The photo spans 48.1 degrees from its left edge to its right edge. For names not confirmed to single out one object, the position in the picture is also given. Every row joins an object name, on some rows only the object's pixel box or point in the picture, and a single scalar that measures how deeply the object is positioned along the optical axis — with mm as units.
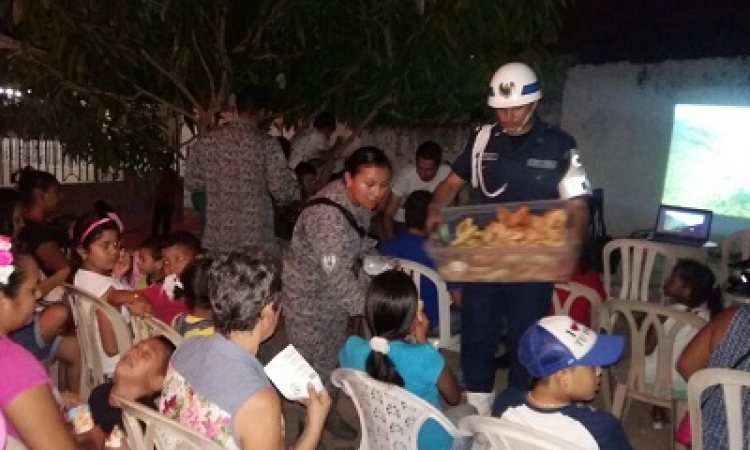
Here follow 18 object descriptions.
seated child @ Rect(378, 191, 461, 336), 4137
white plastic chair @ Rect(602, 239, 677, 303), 4875
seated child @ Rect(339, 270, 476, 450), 2645
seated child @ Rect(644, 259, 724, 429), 3850
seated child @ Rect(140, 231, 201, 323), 3629
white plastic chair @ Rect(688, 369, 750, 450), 2328
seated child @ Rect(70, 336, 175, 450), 2697
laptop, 6156
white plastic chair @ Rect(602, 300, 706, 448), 3334
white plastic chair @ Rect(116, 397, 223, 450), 1898
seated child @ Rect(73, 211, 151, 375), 3482
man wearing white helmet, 3297
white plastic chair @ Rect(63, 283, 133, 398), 3217
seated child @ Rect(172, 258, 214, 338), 2936
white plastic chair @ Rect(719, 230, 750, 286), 5289
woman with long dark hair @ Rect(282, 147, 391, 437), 3277
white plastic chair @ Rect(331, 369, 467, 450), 2479
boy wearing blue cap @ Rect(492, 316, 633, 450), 2186
